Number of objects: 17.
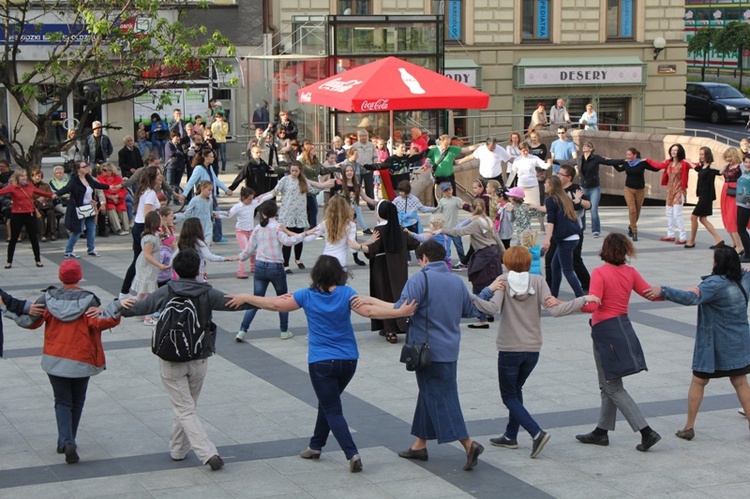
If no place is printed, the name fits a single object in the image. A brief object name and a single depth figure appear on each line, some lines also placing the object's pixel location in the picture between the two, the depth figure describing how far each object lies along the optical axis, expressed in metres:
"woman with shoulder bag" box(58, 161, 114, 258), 18.12
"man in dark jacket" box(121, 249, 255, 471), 8.20
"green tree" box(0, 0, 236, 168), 20.03
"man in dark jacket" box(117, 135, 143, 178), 23.47
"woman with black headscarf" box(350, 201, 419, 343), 12.59
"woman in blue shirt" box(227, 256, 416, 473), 8.14
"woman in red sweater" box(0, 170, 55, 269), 17.34
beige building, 36.94
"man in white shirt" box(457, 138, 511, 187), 22.22
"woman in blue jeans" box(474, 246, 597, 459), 8.57
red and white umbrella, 20.73
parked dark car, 46.19
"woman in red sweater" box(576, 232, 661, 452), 8.71
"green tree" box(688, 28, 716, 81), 64.94
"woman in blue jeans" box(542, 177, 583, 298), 14.30
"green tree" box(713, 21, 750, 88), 60.50
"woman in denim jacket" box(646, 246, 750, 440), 8.91
